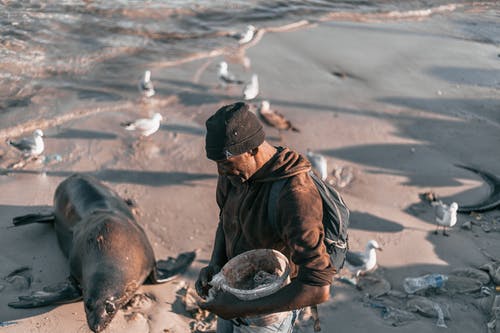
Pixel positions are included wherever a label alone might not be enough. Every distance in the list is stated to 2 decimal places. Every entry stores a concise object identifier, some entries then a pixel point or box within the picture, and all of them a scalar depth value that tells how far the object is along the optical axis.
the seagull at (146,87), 9.28
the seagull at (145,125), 7.75
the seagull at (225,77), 9.89
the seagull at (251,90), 9.37
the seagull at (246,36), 12.58
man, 2.47
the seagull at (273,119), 8.43
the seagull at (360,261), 5.58
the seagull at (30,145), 7.22
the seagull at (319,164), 7.24
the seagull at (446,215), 6.36
